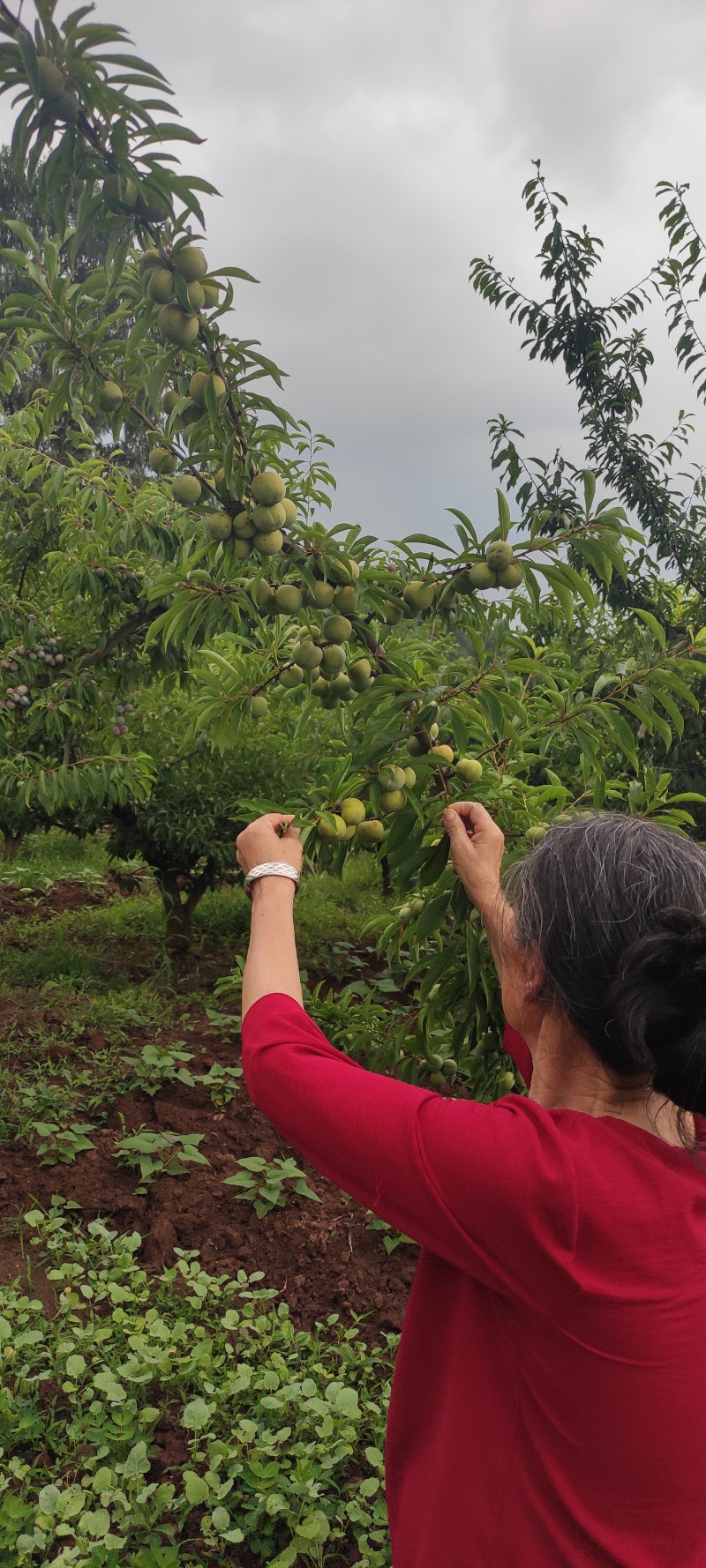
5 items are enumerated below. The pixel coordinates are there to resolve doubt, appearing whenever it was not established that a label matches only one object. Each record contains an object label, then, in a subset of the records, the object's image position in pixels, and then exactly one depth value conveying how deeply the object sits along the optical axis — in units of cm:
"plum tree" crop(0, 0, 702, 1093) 154
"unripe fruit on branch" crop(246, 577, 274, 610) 183
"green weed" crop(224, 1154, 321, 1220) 329
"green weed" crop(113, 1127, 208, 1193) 340
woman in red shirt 101
